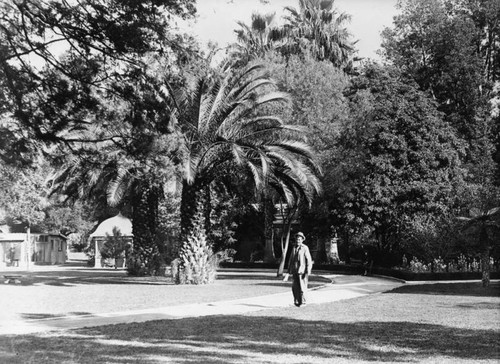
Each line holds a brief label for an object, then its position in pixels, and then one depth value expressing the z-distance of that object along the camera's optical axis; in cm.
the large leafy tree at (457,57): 4122
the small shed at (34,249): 5378
